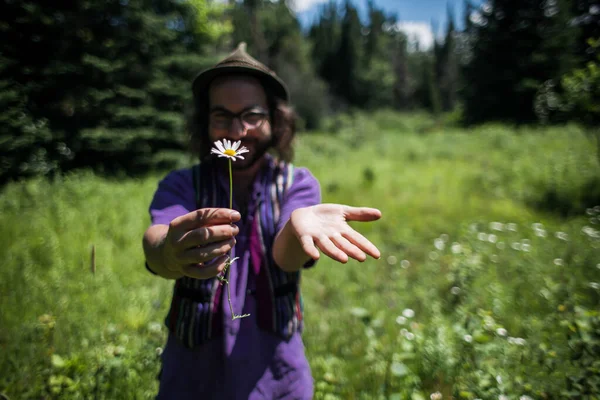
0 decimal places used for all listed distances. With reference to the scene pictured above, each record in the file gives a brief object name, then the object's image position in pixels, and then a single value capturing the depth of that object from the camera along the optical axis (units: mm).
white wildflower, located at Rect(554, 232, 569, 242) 2962
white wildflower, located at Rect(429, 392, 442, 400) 1578
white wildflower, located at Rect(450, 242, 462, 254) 2581
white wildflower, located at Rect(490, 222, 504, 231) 3686
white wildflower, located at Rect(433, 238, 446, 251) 3405
